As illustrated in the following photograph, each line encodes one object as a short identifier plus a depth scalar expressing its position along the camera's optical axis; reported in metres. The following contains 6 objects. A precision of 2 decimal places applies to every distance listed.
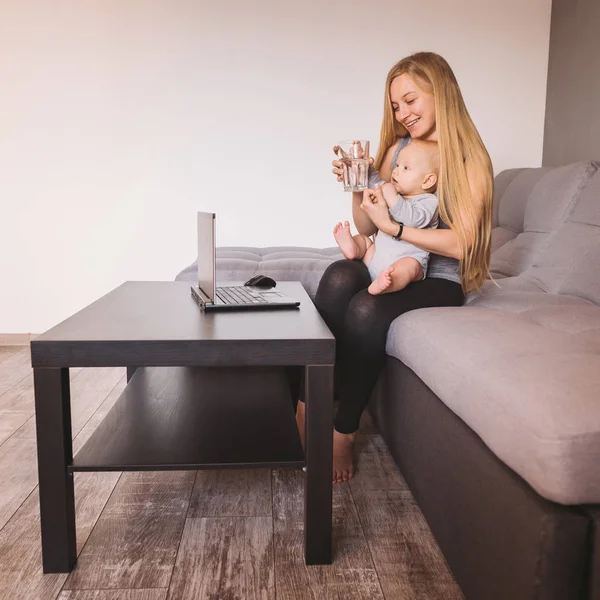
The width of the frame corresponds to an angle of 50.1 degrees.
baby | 1.60
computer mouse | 1.81
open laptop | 1.48
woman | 1.57
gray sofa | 0.81
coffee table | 1.16
